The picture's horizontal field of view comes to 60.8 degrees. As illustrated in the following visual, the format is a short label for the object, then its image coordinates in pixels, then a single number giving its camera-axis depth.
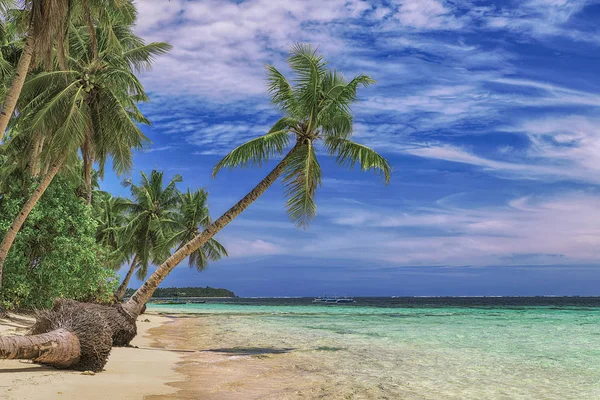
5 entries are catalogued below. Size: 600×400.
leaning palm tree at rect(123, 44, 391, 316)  16.84
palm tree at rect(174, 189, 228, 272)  38.13
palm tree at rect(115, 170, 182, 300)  35.50
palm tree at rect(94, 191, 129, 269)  37.41
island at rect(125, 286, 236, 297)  187.88
